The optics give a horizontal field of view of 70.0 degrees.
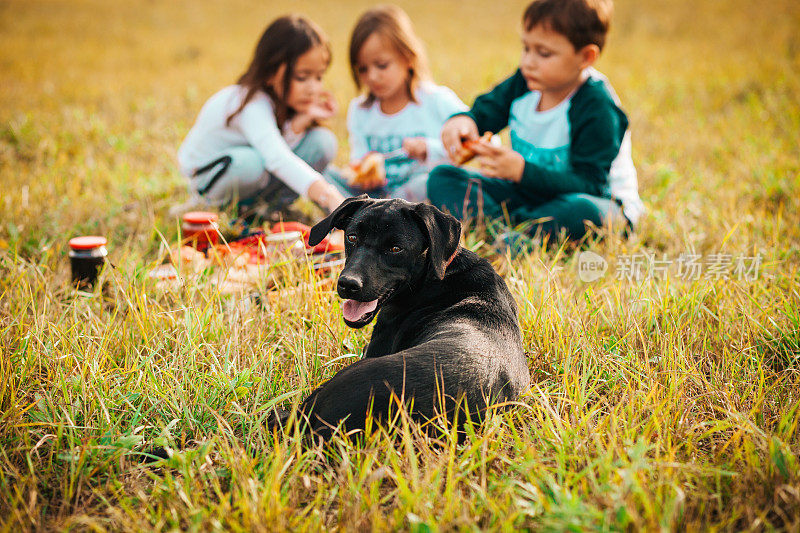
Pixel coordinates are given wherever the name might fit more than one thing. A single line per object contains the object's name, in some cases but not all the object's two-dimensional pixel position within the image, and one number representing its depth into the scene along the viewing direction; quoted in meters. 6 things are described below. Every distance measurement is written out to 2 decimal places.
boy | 3.65
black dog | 1.80
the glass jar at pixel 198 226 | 3.54
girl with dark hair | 4.33
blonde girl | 4.71
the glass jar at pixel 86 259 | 3.06
